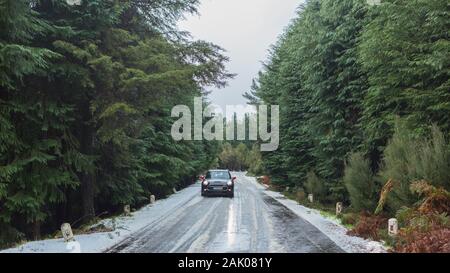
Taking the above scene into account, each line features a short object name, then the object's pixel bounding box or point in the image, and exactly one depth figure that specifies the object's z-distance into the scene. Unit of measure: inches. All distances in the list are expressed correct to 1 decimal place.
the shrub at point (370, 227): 493.0
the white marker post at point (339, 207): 733.1
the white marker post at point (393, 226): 446.9
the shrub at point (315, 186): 977.2
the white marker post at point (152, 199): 1037.8
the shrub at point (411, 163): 463.5
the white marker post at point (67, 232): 464.0
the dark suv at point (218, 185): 1157.1
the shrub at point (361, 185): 631.2
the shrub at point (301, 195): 1063.0
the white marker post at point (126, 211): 756.2
